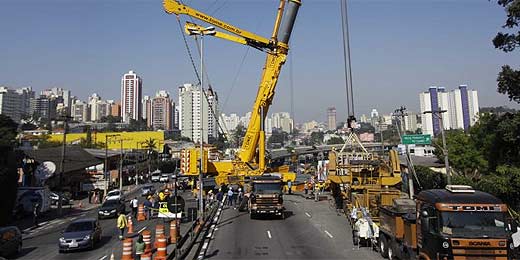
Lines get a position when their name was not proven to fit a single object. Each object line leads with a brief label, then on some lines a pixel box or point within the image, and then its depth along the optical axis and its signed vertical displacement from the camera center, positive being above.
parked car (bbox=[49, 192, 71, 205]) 46.74 -2.90
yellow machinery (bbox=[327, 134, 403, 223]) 23.37 -0.71
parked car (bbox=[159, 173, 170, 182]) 78.78 -1.26
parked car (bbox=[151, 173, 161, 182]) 85.86 -1.13
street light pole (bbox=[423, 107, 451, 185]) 27.33 +2.01
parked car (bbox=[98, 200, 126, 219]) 33.50 -2.88
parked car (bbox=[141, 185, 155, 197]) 51.79 -2.34
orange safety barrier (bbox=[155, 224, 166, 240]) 17.06 -2.39
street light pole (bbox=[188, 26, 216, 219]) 25.44 +5.73
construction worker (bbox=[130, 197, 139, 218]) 33.38 -2.63
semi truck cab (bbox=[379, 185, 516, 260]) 11.64 -1.71
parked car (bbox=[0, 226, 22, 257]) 18.80 -3.03
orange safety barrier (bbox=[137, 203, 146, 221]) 31.36 -3.13
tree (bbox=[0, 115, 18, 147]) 35.41 +3.95
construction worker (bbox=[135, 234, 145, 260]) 15.47 -2.69
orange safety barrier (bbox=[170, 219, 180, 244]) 19.66 -2.82
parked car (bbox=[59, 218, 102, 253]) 19.34 -2.87
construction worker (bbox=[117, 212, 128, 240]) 21.84 -2.56
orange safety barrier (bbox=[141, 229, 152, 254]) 16.56 -2.70
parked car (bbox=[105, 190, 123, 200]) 46.02 -2.33
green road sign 31.78 +2.00
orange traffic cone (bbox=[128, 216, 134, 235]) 24.63 -3.18
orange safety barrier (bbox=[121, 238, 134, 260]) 14.10 -2.53
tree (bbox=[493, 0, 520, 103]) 20.89 +5.76
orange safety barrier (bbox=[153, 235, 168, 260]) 15.23 -2.76
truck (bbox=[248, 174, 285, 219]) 27.98 -1.87
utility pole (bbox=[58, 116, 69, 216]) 38.04 -2.55
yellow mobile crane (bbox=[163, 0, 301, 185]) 35.62 +7.79
